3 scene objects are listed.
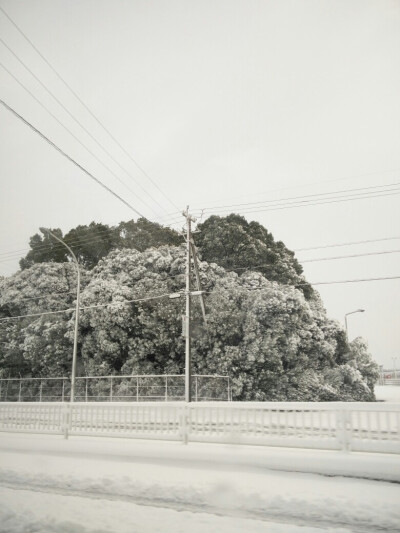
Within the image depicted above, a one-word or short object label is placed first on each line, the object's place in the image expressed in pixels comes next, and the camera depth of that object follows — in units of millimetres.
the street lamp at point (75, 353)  23245
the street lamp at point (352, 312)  39062
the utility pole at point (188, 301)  20766
